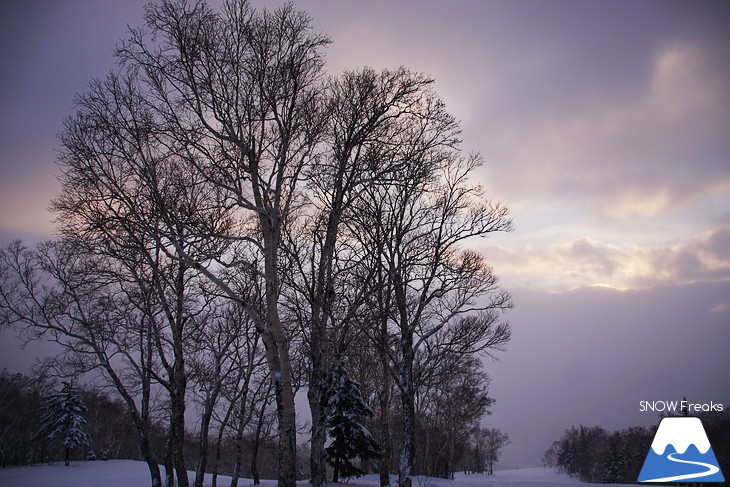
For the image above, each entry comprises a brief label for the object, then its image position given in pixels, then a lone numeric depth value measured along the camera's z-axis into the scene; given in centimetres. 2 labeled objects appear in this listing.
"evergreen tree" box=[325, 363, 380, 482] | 2505
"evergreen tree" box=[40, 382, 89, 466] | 4559
